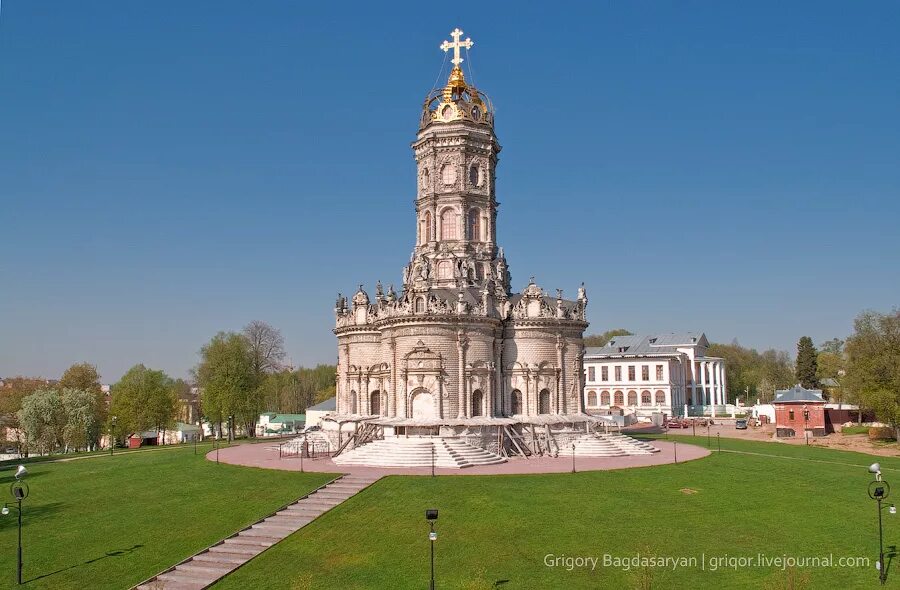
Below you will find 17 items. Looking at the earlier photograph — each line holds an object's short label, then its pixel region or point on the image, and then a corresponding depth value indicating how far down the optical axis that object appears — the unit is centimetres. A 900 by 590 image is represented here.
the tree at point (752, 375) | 11394
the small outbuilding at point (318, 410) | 6924
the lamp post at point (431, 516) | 1992
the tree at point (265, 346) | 7344
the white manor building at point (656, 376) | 8500
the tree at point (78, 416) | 6494
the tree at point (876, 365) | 5094
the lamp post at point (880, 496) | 2128
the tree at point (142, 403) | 7125
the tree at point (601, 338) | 14600
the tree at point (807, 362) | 9056
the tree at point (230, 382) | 6625
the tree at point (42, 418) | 6312
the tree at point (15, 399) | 7075
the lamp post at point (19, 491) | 2256
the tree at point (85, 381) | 7169
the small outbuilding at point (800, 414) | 6184
